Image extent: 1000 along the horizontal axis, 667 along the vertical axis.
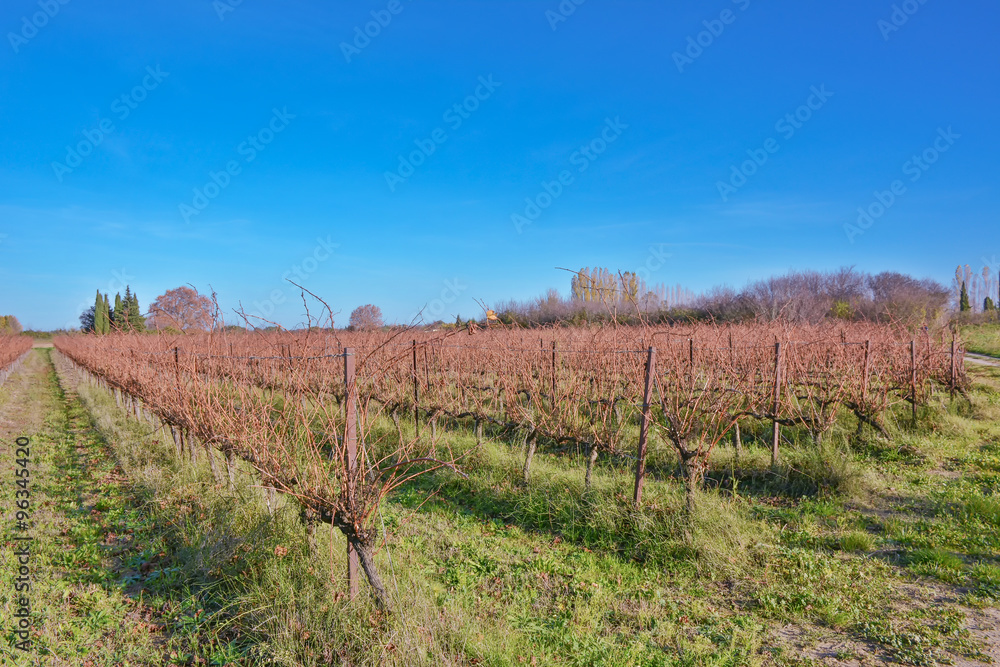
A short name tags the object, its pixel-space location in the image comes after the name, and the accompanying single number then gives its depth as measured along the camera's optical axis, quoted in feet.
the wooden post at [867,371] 22.70
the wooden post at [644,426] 15.56
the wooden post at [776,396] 21.42
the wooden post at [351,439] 10.19
